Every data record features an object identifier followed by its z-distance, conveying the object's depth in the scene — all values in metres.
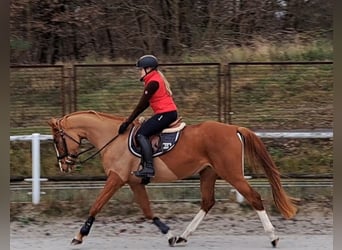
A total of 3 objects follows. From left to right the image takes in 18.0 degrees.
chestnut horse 12.09
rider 12.11
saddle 12.28
